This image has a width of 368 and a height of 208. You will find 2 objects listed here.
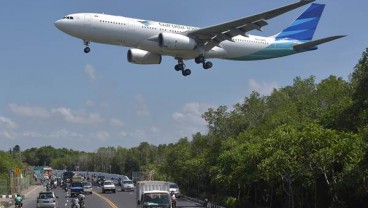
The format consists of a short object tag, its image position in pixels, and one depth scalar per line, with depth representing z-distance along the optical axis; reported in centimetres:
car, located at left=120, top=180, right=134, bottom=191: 7550
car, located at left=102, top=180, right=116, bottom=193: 7156
